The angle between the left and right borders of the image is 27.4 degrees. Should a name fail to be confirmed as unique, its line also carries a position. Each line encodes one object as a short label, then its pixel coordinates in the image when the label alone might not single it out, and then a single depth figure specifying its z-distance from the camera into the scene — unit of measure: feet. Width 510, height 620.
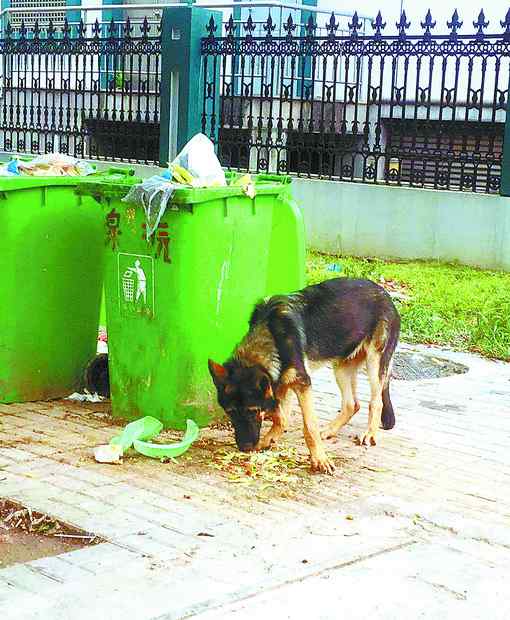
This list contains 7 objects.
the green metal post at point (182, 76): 44.09
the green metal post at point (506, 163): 36.24
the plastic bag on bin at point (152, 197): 18.26
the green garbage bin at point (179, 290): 18.60
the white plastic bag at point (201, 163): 19.19
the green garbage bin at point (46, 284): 20.57
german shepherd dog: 17.10
